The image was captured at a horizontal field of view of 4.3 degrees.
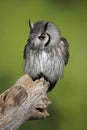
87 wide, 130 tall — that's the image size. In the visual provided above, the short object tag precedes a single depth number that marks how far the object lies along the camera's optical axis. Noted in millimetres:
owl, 6104
